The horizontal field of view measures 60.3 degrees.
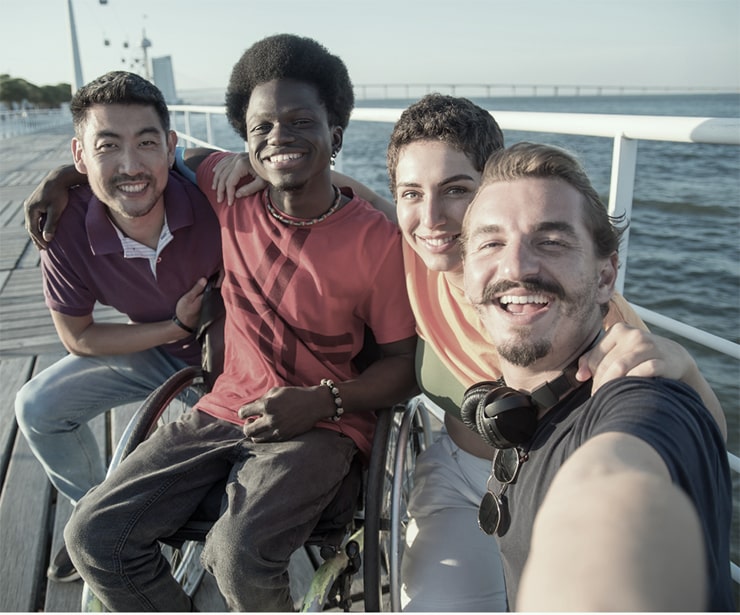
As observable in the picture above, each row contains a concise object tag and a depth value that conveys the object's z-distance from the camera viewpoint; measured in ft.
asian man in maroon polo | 6.89
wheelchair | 4.98
